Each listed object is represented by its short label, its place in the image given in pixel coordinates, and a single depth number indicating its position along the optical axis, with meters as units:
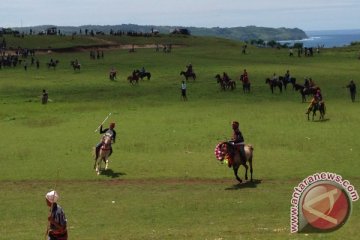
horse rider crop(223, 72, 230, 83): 51.25
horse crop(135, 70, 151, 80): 58.12
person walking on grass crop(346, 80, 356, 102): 43.28
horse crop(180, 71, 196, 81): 57.16
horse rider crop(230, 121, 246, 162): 21.80
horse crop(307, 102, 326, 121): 35.31
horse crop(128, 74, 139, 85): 56.59
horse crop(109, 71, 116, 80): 59.28
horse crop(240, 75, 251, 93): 49.72
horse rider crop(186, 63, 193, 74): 56.97
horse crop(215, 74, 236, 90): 51.19
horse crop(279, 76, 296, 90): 50.59
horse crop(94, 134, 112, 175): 24.41
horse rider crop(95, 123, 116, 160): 24.61
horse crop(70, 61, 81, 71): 69.54
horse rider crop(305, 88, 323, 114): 35.31
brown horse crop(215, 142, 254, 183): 21.61
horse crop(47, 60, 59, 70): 73.76
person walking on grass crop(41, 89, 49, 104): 46.03
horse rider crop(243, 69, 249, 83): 49.06
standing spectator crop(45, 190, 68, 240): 12.73
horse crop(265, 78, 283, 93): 49.72
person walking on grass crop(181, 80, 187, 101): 45.67
